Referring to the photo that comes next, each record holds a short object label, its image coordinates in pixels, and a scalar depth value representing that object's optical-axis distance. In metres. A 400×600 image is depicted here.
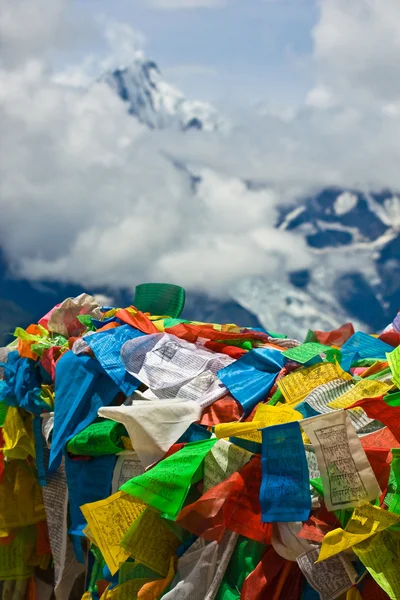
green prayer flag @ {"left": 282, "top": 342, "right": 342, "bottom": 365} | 2.86
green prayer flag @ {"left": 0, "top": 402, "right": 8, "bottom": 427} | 3.56
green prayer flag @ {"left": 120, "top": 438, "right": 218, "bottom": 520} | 2.44
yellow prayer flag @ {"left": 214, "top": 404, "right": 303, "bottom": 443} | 2.37
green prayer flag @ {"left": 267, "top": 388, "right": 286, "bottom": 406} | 2.76
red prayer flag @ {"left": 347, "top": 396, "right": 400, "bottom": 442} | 2.34
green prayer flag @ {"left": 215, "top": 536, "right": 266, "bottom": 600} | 2.44
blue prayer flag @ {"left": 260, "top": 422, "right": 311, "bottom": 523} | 2.27
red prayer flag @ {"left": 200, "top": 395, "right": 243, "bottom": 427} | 2.80
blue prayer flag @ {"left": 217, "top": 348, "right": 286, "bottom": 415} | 2.80
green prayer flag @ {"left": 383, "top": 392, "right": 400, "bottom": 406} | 2.33
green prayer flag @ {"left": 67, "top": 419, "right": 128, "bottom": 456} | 2.88
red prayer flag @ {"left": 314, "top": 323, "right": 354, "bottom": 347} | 4.13
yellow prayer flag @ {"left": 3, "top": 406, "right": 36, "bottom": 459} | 3.44
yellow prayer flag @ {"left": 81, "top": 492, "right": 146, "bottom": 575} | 2.63
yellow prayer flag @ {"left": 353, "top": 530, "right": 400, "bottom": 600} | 2.07
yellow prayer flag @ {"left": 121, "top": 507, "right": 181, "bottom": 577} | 2.59
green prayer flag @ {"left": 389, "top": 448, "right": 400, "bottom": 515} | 2.15
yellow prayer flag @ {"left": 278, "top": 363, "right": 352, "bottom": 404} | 2.71
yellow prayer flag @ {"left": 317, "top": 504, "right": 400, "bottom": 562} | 2.12
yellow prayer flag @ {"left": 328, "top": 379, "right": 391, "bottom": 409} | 2.46
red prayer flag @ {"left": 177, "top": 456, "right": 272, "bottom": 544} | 2.41
